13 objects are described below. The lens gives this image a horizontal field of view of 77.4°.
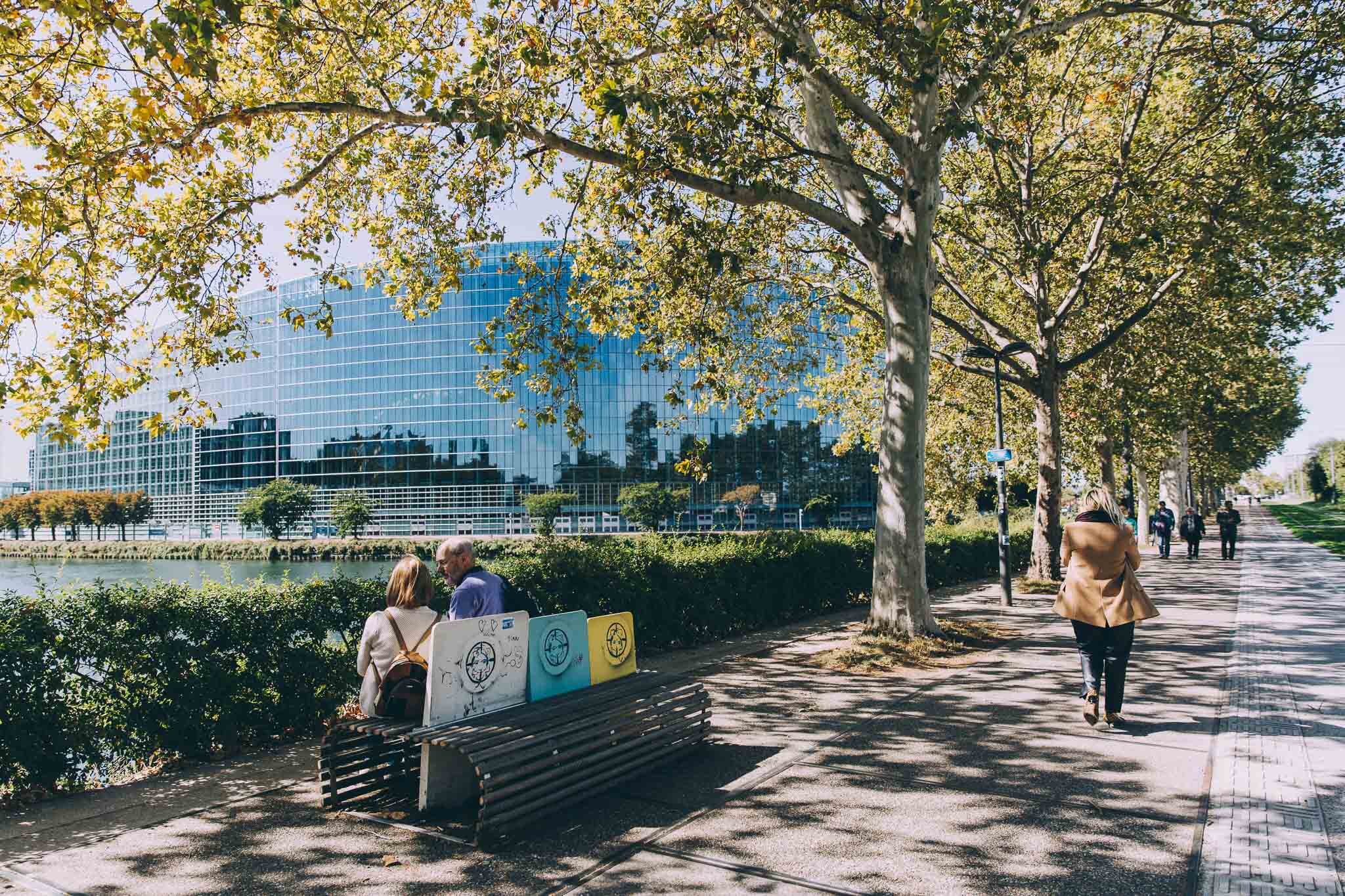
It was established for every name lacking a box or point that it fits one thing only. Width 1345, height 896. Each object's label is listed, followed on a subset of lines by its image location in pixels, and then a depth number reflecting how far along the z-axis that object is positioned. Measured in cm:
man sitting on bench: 616
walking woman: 698
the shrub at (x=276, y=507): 7381
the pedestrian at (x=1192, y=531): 2727
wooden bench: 468
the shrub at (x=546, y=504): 7906
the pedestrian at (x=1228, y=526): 2639
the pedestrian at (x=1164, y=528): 2822
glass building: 8462
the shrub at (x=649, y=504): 7894
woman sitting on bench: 536
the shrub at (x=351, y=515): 7588
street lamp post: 1617
